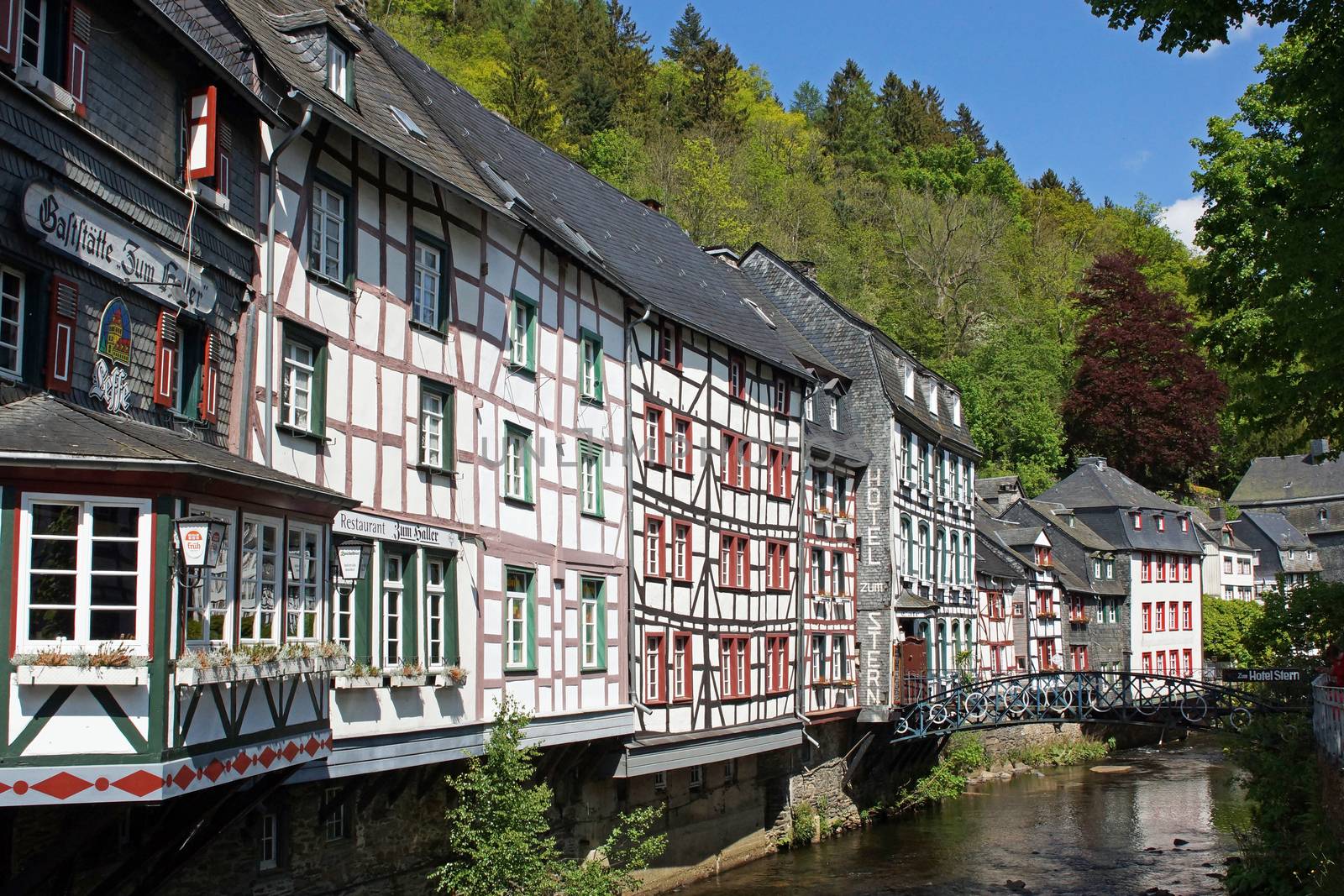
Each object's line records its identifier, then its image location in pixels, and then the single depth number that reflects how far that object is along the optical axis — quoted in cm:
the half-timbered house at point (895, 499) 3631
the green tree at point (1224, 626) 6384
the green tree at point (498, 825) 1805
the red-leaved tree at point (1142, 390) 7025
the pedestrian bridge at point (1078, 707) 3097
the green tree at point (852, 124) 9212
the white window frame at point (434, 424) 1816
